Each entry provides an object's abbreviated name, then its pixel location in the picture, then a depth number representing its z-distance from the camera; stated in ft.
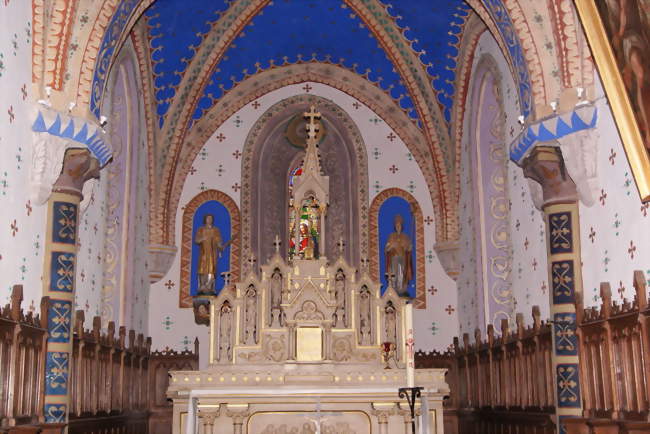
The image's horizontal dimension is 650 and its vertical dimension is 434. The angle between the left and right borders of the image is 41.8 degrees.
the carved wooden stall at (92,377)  30.50
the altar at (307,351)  38.91
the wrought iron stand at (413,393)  22.75
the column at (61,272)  34.37
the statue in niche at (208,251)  57.41
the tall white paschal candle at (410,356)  23.88
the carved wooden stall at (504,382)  38.96
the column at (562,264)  35.01
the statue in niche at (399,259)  58.34
